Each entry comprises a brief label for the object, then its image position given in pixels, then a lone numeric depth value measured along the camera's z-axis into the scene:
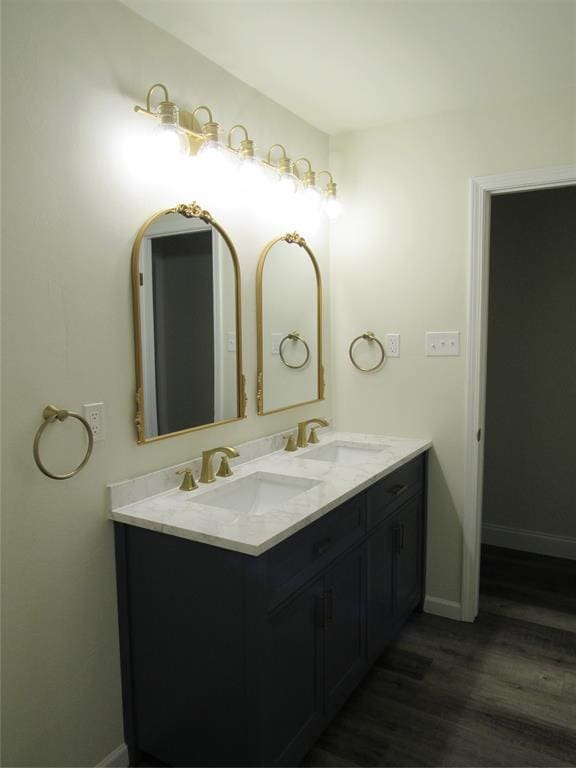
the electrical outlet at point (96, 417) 1.69
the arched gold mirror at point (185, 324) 1.87
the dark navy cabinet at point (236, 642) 1.55
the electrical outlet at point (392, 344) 2.84
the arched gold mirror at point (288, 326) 2.48
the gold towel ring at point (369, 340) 2.89
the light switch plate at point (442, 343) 2.69
